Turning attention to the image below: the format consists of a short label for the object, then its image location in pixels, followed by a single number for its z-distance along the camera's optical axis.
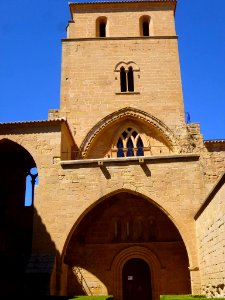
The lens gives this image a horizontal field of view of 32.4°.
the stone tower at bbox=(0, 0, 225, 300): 11.86
